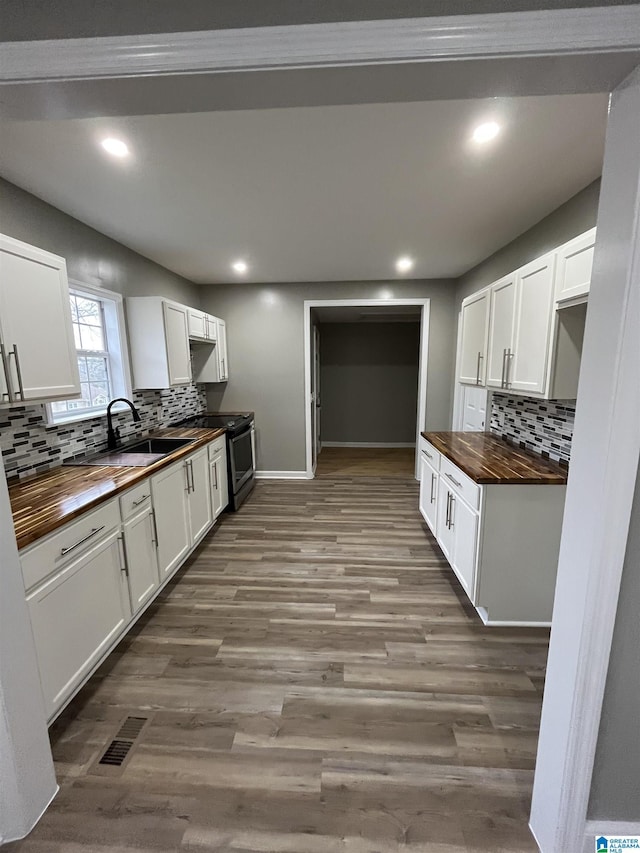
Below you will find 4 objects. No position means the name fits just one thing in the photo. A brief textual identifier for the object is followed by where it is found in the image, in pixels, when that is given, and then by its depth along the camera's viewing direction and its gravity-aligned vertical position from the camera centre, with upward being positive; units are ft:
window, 8.46 +0.45
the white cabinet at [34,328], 5.24 +0.65
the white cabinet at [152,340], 9.89 +0.77
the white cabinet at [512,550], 6.51 -3.49
